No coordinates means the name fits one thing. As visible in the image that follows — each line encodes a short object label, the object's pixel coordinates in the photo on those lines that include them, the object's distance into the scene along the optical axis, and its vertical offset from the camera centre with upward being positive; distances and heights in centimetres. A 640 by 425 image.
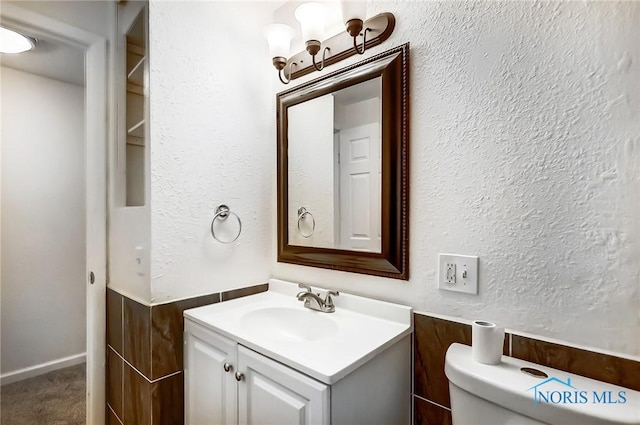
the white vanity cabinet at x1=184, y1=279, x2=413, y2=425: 80 -47
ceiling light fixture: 156 +86
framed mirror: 112 +16
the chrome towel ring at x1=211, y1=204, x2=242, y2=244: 135 -3
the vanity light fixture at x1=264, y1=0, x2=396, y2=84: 115 +67
